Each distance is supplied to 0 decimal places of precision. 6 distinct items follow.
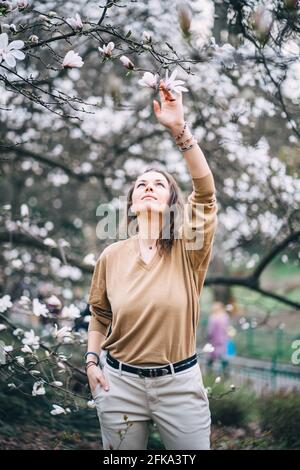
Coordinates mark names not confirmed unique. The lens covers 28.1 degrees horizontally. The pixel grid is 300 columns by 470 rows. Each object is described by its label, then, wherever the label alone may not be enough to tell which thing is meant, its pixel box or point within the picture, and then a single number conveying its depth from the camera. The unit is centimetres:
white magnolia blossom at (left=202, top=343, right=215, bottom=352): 365
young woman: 246
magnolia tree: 369
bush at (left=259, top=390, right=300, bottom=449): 498
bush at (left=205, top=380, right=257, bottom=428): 545
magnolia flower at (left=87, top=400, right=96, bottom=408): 360
